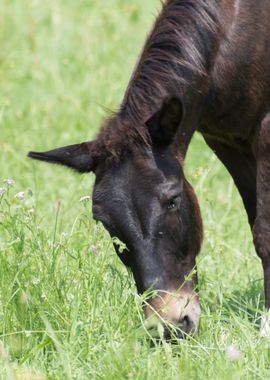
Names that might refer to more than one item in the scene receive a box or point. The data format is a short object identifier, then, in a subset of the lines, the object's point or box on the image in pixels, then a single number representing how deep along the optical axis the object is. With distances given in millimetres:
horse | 8953
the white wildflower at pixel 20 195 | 9300
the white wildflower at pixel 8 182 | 9342
